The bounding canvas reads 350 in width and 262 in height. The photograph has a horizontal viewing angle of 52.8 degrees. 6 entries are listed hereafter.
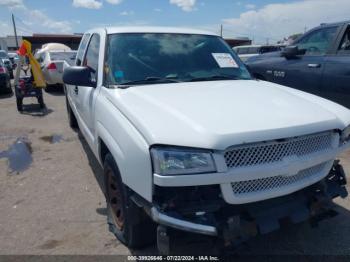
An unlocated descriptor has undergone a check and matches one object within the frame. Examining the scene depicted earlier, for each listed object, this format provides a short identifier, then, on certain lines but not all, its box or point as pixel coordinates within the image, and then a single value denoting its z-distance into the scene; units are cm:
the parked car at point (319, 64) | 554
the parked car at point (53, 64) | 1229
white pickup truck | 228
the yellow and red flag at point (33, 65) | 874
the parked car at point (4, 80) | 1252
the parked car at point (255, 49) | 2041
